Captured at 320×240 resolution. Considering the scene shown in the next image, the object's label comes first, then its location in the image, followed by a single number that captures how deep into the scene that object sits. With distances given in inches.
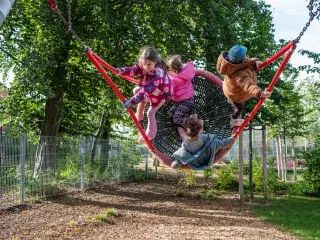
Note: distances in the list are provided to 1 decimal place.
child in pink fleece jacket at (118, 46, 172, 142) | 146.7
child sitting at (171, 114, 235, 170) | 155.8
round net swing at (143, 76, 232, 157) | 177.3
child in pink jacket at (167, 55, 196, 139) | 167.8
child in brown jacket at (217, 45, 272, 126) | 145.1
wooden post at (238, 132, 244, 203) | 412.0
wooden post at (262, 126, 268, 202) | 414.9
